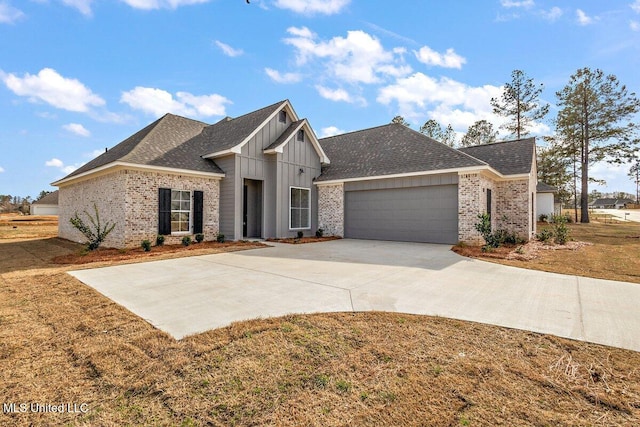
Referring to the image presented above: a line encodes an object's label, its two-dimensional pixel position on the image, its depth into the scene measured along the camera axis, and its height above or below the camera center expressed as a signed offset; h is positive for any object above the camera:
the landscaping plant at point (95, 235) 10.72 -0.74
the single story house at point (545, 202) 28.02 +1.22
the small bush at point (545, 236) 14.11 -1.02
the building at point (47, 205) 43.91 +1.17
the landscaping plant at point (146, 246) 10.39 -1.15
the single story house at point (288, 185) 11.52 +1.31
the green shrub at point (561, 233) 13.54 -0.83
